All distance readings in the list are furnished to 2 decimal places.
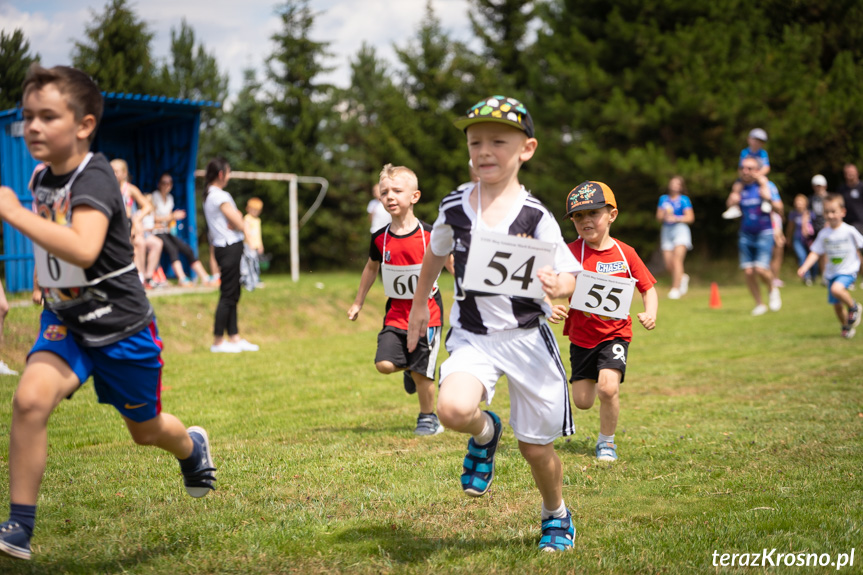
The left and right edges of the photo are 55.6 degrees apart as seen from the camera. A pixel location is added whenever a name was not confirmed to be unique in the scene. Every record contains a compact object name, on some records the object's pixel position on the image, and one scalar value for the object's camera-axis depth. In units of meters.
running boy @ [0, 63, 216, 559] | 3.27
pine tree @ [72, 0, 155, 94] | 26.30
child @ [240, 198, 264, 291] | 15.49
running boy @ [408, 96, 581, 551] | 3.57
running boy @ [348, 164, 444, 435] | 6.25
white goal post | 20.51
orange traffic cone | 16.75
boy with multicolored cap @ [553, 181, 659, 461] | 5.46
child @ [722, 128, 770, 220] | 15.09
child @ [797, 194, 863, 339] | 11.15
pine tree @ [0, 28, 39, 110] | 11.03
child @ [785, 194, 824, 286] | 21.67
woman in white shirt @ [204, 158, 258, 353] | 10.56
